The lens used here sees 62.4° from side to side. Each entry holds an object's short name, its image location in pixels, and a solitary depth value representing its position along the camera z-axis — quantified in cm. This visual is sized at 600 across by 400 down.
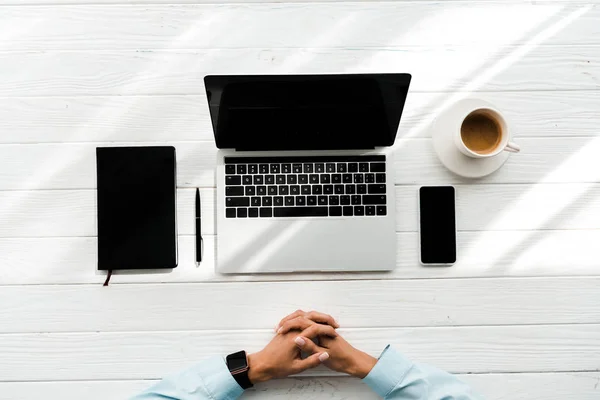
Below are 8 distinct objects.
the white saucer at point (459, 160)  101
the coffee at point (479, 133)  98
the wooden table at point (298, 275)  102
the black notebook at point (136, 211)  100
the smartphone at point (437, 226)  102
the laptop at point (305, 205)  99
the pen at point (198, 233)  101
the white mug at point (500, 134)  95
